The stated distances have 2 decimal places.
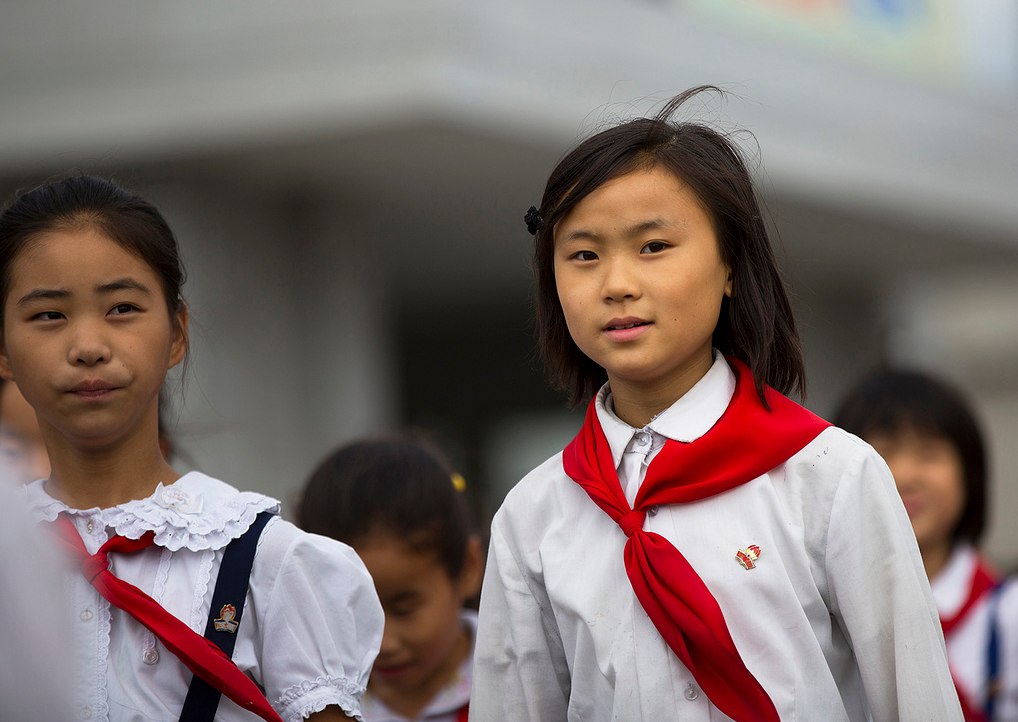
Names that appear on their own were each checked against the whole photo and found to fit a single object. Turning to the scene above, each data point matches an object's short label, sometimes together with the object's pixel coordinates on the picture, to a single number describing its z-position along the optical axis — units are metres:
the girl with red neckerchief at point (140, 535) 5.07
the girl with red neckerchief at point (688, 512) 4.93
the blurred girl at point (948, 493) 8.25
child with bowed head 6.95
